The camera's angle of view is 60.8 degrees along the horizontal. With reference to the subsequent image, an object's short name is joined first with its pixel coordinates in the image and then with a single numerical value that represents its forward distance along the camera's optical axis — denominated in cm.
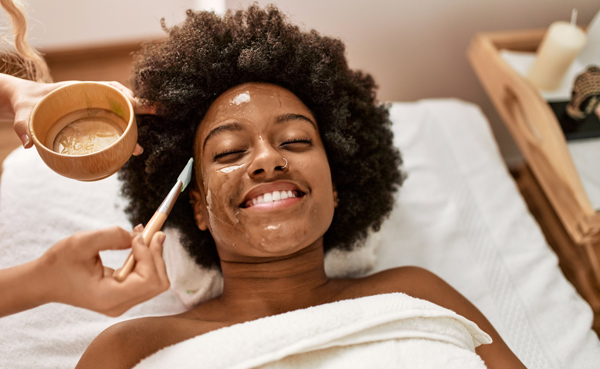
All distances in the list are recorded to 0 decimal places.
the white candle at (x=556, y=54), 161
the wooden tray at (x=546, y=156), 147
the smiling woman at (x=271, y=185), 107
